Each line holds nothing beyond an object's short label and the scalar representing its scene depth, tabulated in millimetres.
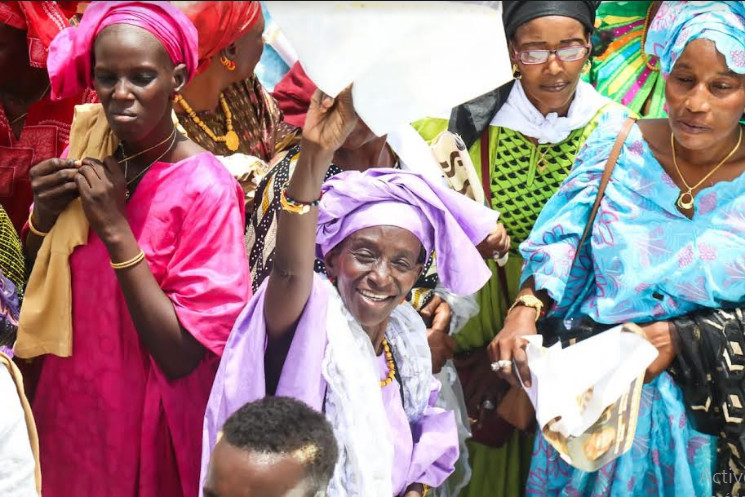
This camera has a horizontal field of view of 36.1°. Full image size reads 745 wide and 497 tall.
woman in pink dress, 3348
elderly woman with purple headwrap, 3080
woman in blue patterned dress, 3801
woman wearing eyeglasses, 4469
